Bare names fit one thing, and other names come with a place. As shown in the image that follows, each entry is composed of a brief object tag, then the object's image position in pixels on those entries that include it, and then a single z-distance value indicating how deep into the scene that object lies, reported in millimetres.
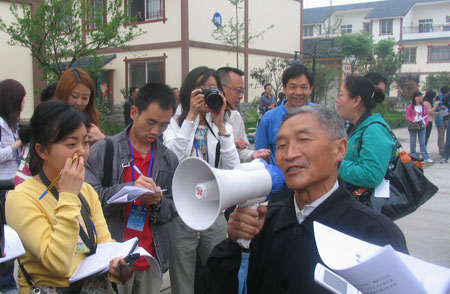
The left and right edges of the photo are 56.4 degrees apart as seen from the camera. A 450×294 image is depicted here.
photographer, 2828
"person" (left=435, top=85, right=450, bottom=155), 11039
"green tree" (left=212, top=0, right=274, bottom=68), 15615
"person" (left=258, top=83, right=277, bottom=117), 13281
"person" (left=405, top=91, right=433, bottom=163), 10273
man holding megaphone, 1590
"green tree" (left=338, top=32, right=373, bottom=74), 25734
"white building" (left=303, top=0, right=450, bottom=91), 41312
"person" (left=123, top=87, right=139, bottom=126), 9508
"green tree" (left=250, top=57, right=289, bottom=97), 17438
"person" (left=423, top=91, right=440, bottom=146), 10836
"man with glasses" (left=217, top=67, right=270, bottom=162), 3518
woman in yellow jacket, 1745
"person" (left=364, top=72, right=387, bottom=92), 4355
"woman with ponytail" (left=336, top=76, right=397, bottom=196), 2883
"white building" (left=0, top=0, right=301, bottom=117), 15250
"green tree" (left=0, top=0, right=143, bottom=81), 8248
